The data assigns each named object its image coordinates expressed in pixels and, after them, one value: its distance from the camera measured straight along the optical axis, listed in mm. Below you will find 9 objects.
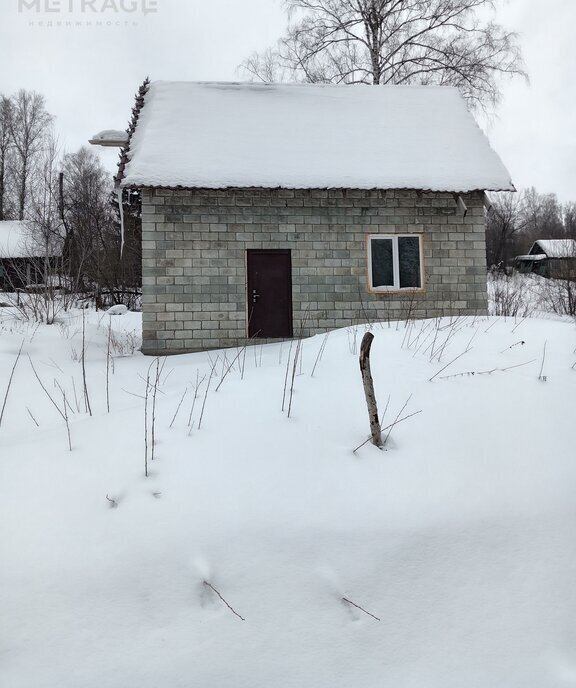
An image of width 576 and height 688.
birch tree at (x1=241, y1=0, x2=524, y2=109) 15992
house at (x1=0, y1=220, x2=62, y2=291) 26611
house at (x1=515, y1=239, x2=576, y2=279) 40219
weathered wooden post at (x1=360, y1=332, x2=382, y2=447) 2814
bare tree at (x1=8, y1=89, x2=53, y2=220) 34594
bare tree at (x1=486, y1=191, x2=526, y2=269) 46875
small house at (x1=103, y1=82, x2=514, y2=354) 8625
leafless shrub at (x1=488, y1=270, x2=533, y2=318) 11594
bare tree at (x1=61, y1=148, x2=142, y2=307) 19844
